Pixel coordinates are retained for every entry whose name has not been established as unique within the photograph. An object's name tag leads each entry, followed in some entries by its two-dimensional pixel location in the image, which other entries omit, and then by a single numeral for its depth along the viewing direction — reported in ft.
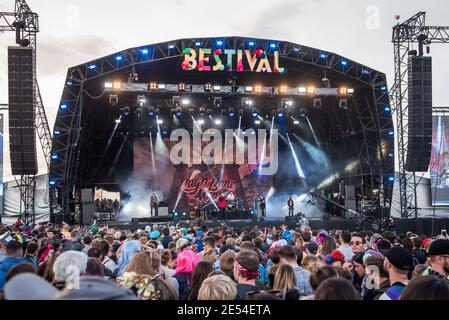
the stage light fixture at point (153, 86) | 71.92
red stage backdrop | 97.81
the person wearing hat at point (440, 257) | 14.67
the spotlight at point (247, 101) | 78.23
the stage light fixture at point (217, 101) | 75.41
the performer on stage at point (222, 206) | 81.71
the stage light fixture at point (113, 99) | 71.05
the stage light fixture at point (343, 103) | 76.41
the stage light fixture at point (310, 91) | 73.61
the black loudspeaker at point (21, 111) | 57.21
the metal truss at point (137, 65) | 72.08
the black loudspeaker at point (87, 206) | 77.61
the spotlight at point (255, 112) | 82.79
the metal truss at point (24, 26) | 59.57
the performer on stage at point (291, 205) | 88.10
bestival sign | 71.67
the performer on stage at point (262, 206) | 86.22
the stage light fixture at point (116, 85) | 70.33
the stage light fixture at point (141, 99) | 74.06
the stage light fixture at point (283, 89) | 73.36
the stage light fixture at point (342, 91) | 74.38
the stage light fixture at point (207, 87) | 73.26
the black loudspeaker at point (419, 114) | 63.36
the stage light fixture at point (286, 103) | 78.02
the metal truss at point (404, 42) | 65.57
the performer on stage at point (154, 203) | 84.23
